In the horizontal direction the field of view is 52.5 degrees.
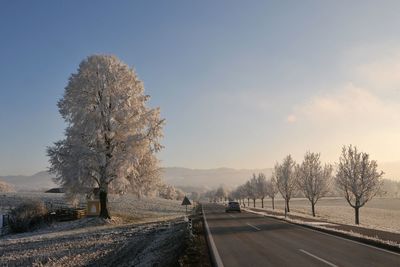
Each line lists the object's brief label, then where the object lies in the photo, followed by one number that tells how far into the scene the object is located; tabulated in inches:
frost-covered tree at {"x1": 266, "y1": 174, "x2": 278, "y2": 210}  3253.0
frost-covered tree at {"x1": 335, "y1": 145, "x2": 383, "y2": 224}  1604.3
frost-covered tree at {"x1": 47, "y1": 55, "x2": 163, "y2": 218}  1310.3
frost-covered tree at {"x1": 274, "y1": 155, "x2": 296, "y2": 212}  2630.4
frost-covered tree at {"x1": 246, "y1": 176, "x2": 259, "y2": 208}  3899.1
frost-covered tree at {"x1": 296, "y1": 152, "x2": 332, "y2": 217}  2142.0
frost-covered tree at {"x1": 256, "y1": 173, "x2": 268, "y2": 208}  3732.8
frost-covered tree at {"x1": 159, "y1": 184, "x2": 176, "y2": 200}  6151.6
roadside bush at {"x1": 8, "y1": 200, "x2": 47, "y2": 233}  1407.7
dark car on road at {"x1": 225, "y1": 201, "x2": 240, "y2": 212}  2064.1
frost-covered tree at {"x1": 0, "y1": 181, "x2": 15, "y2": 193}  5654.5
